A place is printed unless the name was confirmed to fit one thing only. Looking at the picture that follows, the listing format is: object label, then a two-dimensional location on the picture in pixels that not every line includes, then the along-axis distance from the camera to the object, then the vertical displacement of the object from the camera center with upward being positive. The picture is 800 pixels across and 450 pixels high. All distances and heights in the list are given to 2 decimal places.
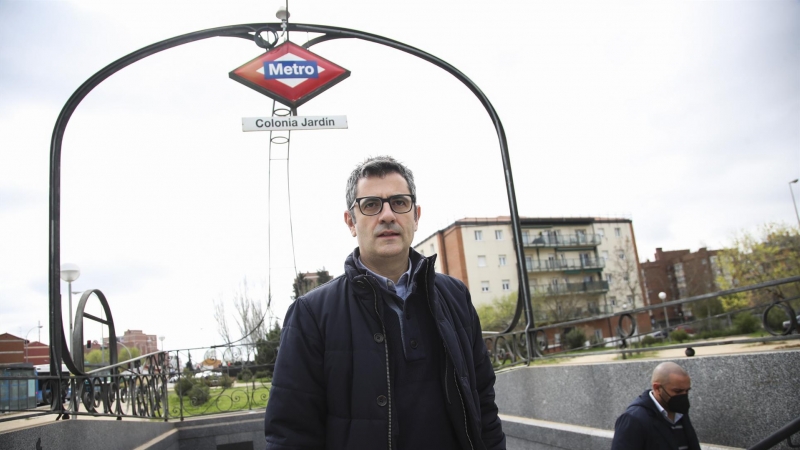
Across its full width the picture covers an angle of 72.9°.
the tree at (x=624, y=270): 53.54 +3.08
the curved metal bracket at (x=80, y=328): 5.72 +0.34
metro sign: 6.78 +3.27
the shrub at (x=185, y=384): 9.24 -0.65
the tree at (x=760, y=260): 33.19 +1.70
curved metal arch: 5.42 +2.50
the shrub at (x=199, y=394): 9.62 -0.86
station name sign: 5.78 +2.27
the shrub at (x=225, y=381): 10.09 -0.71
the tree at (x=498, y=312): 50.66 +0.12
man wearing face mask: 3.91 -0.88
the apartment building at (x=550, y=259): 59.06 +5.81
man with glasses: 1.88 -0.11
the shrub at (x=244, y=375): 10.95 -0.70
